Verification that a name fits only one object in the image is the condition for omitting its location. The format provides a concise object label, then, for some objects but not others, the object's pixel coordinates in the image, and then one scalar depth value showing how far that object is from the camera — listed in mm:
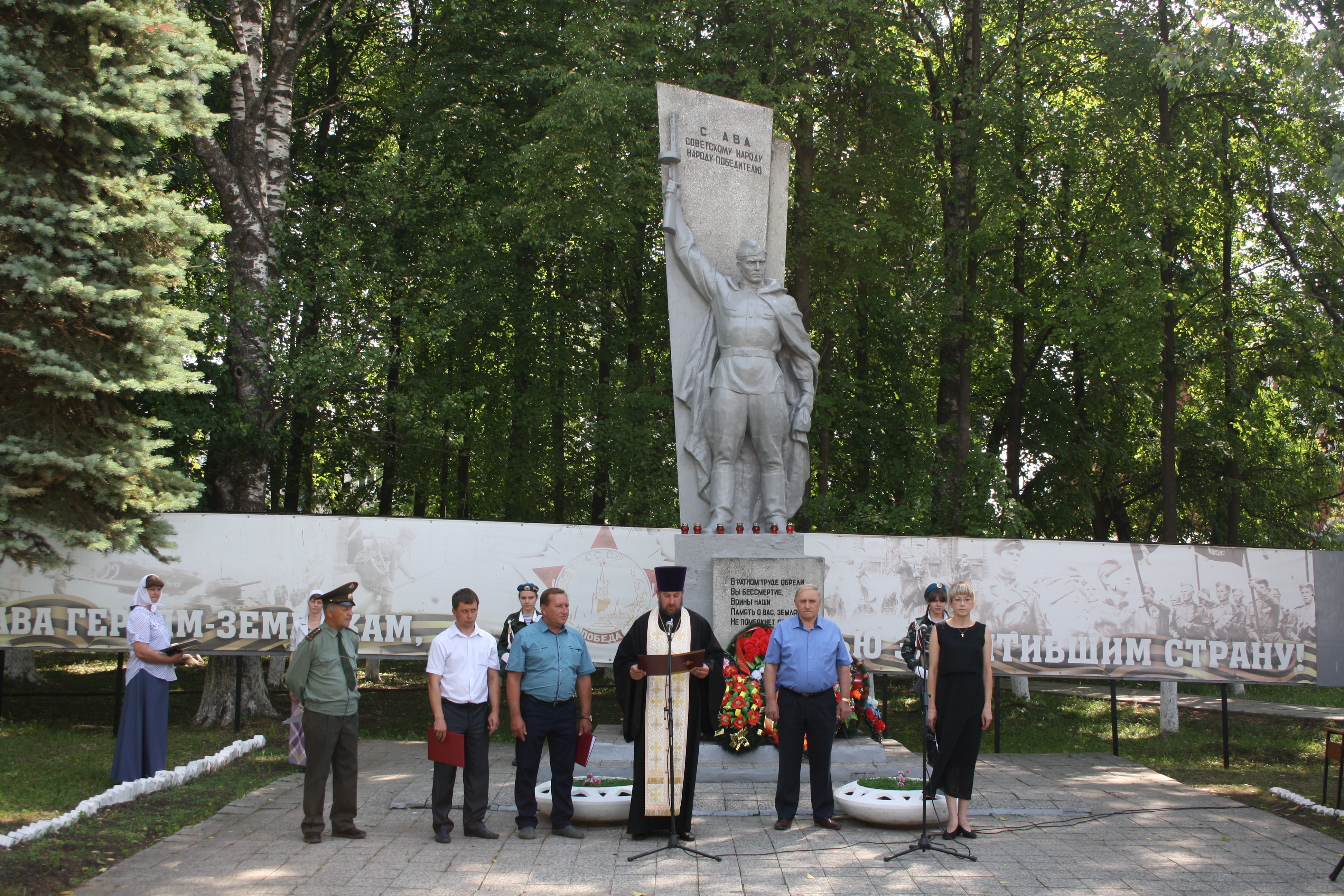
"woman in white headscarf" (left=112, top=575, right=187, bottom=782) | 8508
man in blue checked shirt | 6809
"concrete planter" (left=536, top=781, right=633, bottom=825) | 7094
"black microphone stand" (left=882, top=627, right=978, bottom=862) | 6371
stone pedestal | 9336
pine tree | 7949
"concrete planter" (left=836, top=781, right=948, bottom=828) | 6969
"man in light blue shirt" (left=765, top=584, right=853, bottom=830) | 6965
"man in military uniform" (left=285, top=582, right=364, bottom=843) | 6688
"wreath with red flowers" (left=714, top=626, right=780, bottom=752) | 8844
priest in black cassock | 6664
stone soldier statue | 10266
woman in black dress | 6535
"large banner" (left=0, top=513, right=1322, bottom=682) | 11148
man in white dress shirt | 6770
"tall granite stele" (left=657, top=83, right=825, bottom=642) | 10250
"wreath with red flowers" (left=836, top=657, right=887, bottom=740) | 9188
